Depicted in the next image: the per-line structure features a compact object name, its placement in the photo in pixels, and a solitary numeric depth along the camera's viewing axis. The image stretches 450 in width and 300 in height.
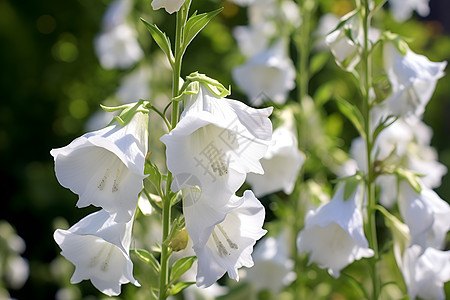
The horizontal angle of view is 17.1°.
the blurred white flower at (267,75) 0.76
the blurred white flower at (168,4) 0.57
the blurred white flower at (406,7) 0.79
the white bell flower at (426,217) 0.64
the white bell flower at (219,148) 0.56
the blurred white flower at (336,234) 0.63
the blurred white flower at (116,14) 0.92
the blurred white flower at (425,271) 0.65
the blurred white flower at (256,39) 0.83
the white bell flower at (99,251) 0.58
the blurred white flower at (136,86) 0.92
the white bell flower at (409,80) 0.65
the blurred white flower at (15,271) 0.84
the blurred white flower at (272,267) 0.72
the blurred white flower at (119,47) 0.95
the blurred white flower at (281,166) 0.70
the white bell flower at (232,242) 0.57
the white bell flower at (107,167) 0.56
